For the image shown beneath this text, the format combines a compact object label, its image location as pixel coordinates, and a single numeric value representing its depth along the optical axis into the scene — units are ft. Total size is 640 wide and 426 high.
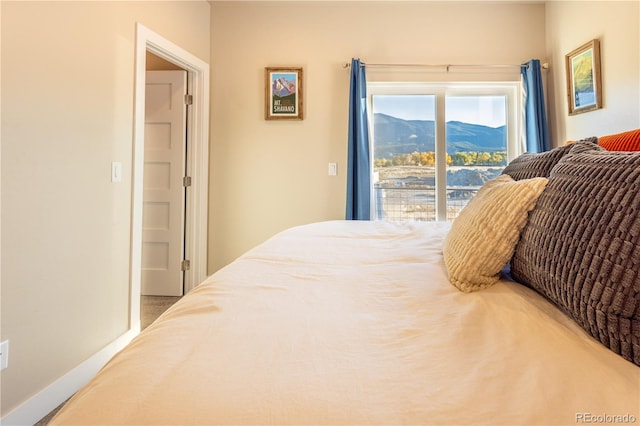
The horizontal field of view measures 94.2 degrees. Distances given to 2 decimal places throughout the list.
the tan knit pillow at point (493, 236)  2.55
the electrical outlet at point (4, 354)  4.14
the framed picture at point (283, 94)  9.22
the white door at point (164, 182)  9.00
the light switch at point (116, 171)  5.96
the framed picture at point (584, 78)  7.26
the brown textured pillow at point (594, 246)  1.61
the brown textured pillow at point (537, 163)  2.94
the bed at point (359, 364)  1.28
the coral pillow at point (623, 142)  4.01
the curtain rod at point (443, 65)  8.98
